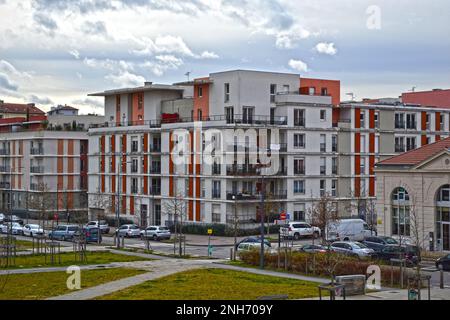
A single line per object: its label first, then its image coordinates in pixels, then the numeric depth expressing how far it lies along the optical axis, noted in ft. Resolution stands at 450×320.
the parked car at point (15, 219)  252.40
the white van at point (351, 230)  195.58
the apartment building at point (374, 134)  251.80
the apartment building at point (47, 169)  296.10
